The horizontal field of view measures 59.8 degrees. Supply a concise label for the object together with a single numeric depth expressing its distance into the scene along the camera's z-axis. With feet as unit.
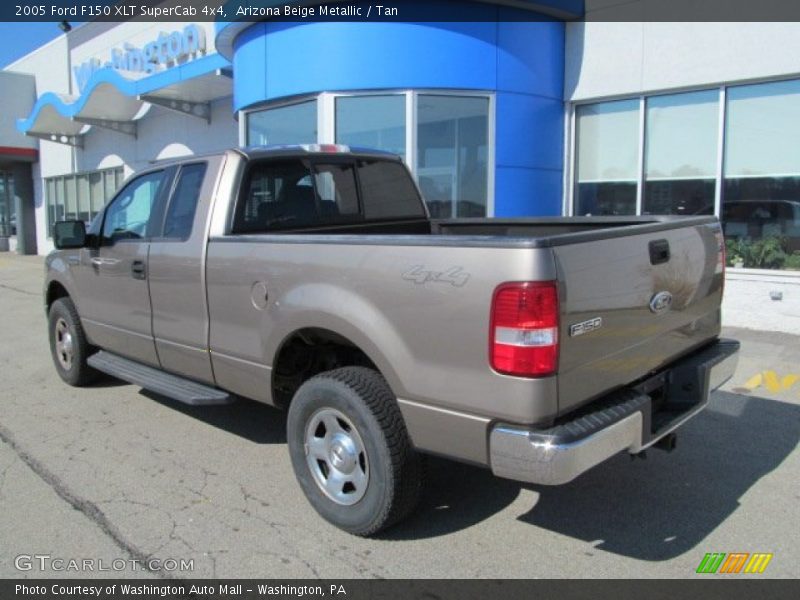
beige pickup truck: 9.09
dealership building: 27.63
